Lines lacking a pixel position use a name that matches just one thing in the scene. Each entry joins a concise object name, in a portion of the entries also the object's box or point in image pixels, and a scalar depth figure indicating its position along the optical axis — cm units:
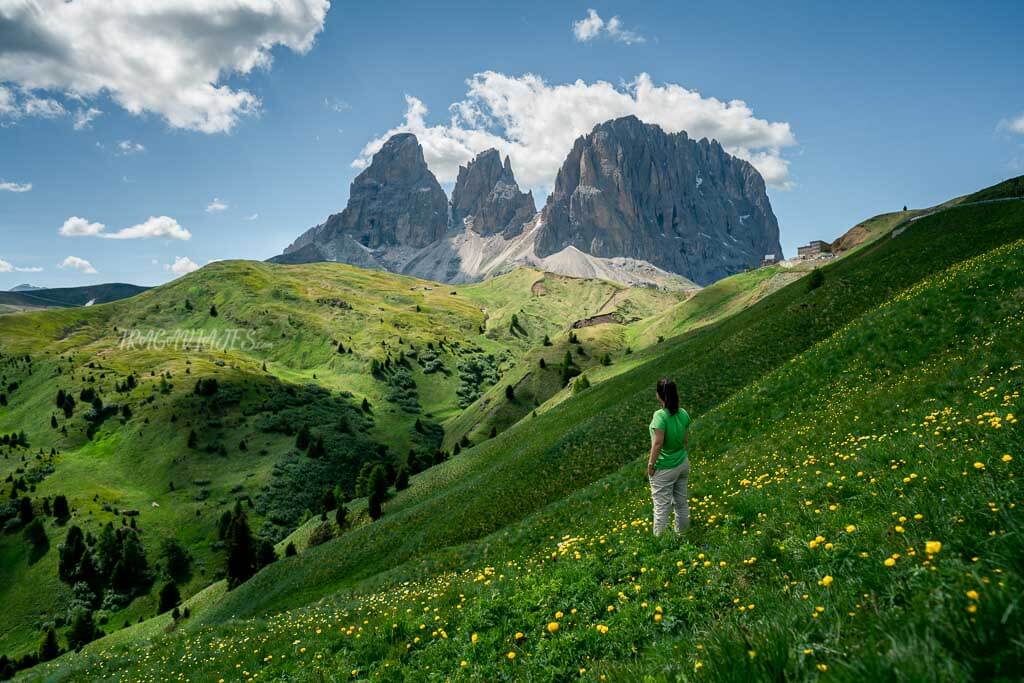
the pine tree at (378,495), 6246
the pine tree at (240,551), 8645
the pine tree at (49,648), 8775
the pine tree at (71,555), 11875
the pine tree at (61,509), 13575
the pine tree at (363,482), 9800
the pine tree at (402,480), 7114
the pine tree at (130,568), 11906
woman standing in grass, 1223
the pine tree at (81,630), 9702
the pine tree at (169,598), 10246
